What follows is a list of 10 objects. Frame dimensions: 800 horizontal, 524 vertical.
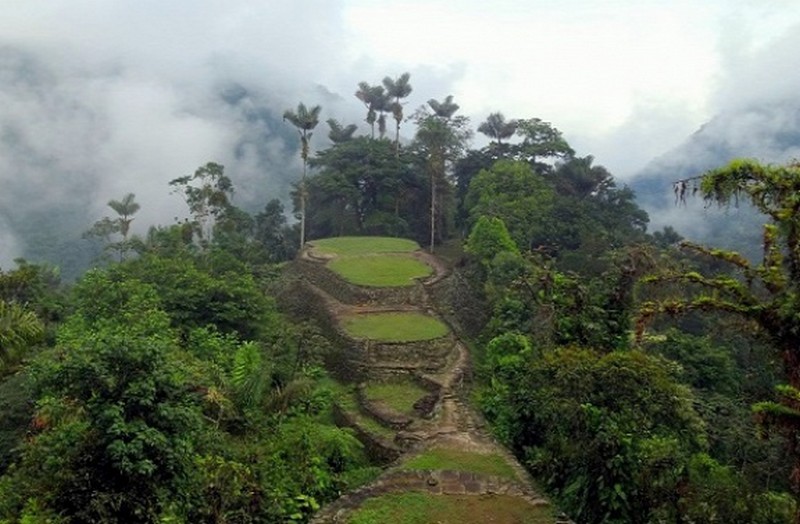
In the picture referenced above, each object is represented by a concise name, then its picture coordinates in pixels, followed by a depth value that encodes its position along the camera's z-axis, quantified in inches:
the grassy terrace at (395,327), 833.2
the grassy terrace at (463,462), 531.8
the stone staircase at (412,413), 494.9
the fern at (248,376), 581.6
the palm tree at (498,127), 1608.0
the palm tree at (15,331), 449.7
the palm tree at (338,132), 1768.0
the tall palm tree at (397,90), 1683.1
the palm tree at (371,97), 1728.6
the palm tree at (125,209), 1598.2
